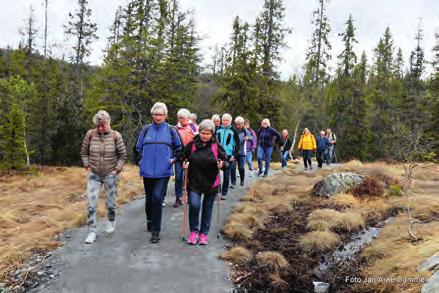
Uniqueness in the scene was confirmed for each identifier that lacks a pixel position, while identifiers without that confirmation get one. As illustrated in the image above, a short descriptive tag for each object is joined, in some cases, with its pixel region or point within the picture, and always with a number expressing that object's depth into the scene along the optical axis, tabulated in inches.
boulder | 394.6
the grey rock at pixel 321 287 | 210.5
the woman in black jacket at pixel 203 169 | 238.2
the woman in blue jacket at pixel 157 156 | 238.1
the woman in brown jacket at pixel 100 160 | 239.6
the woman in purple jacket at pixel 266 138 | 461.2
